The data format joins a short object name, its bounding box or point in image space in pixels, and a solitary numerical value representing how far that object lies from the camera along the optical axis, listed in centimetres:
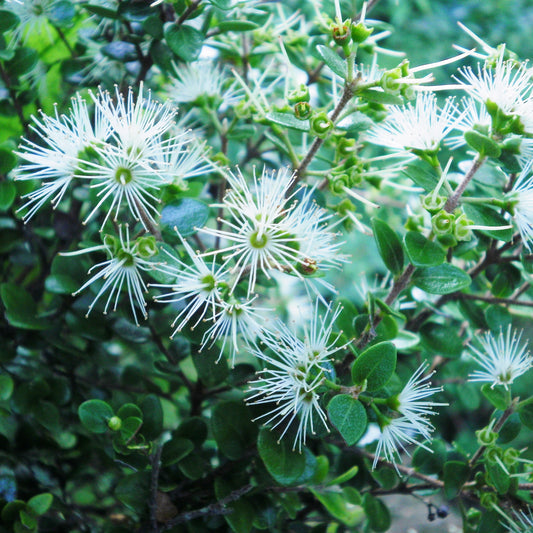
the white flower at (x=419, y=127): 23
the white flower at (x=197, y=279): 22
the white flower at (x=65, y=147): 22
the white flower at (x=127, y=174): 22
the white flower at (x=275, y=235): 22
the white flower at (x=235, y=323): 22
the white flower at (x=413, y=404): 22
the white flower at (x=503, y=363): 24
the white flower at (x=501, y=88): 22
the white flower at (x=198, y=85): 25
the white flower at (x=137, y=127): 22
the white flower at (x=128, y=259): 22
